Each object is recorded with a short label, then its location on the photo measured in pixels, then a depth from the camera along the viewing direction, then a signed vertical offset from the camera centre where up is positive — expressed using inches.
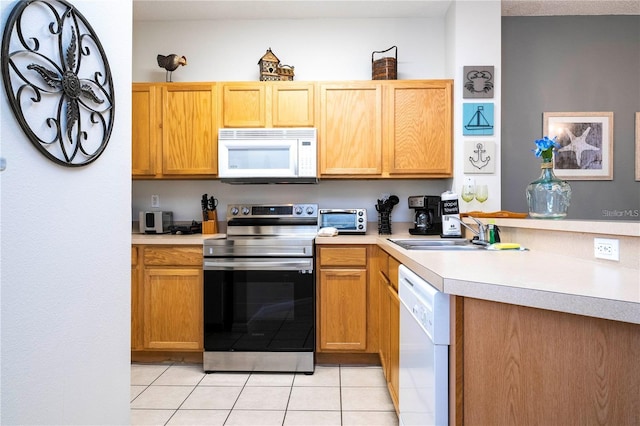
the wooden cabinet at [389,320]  72.9 -23.8
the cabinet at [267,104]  118.3 +33.0
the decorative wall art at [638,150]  124.0 +19.3
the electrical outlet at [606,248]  50.5 -5.4
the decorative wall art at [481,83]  114.4 +38.1
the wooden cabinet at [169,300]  106.1 -25.1
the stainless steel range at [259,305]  102.7 -25.9
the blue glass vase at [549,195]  71.2 +2.7
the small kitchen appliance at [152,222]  123.2 -3.9
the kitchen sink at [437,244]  76.2 -7.5
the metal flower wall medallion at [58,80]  37.3 +14.4
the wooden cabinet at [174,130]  119.3 +25.2
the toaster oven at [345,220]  120.1 -3.3
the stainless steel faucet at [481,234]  80.2 -5.2
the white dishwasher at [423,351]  41.8 -18.0
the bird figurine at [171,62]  122.0 +47.8
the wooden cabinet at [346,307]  105.2 -27.0
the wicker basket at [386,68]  119.1 +44.5
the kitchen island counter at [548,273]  32.8 -7.4
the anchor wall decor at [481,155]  114.1 +16.4
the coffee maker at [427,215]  114.3 -1.7
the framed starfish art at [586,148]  124.2 +20.1
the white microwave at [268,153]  115.0 +17.2
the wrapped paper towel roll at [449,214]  102.6 -1.2
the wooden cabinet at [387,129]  116.6 +25.0
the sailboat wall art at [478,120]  114.4 +26.9
